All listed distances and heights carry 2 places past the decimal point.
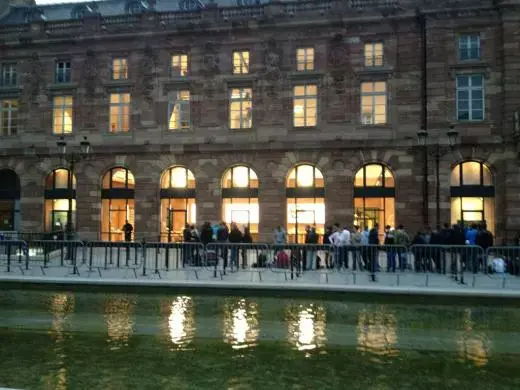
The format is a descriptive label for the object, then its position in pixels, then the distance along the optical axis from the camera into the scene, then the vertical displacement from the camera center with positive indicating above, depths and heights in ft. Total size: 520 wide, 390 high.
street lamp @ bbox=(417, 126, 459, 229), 90.64 +12.15
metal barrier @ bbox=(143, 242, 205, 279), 57.82 -3.35
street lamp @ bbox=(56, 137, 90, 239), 84.89 +13.36
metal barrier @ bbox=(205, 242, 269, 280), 56.54 -3.39
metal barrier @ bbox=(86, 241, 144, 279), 58.58 -3.49
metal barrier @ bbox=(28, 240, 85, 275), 59.93 -3.30
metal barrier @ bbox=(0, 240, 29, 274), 60.18 -3.54
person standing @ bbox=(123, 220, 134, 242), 100.78 -0.91
